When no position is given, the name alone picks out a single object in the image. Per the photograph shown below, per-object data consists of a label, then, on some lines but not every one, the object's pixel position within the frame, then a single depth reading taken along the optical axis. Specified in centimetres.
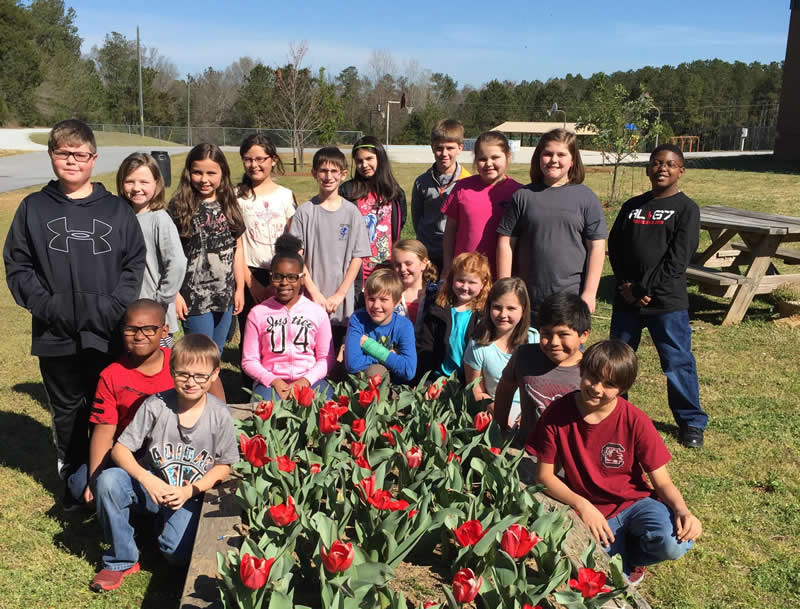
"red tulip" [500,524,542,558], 227
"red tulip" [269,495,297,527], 240
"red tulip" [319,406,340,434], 311
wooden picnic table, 699
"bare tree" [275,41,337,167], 2733
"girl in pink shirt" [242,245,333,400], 399
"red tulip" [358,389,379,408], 343
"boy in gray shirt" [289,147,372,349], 449
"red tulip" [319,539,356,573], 212
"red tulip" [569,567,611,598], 212
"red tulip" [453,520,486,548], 230
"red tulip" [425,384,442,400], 353
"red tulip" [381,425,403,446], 317
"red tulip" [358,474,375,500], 254
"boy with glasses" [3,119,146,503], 322
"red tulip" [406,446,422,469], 287
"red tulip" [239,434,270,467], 278
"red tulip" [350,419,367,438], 310
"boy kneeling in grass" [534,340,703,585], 272
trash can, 1822
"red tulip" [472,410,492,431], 323
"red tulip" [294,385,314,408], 335
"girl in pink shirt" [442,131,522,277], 421
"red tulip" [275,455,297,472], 273
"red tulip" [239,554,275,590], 206
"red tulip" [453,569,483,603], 206
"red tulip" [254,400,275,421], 331
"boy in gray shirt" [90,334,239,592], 291
